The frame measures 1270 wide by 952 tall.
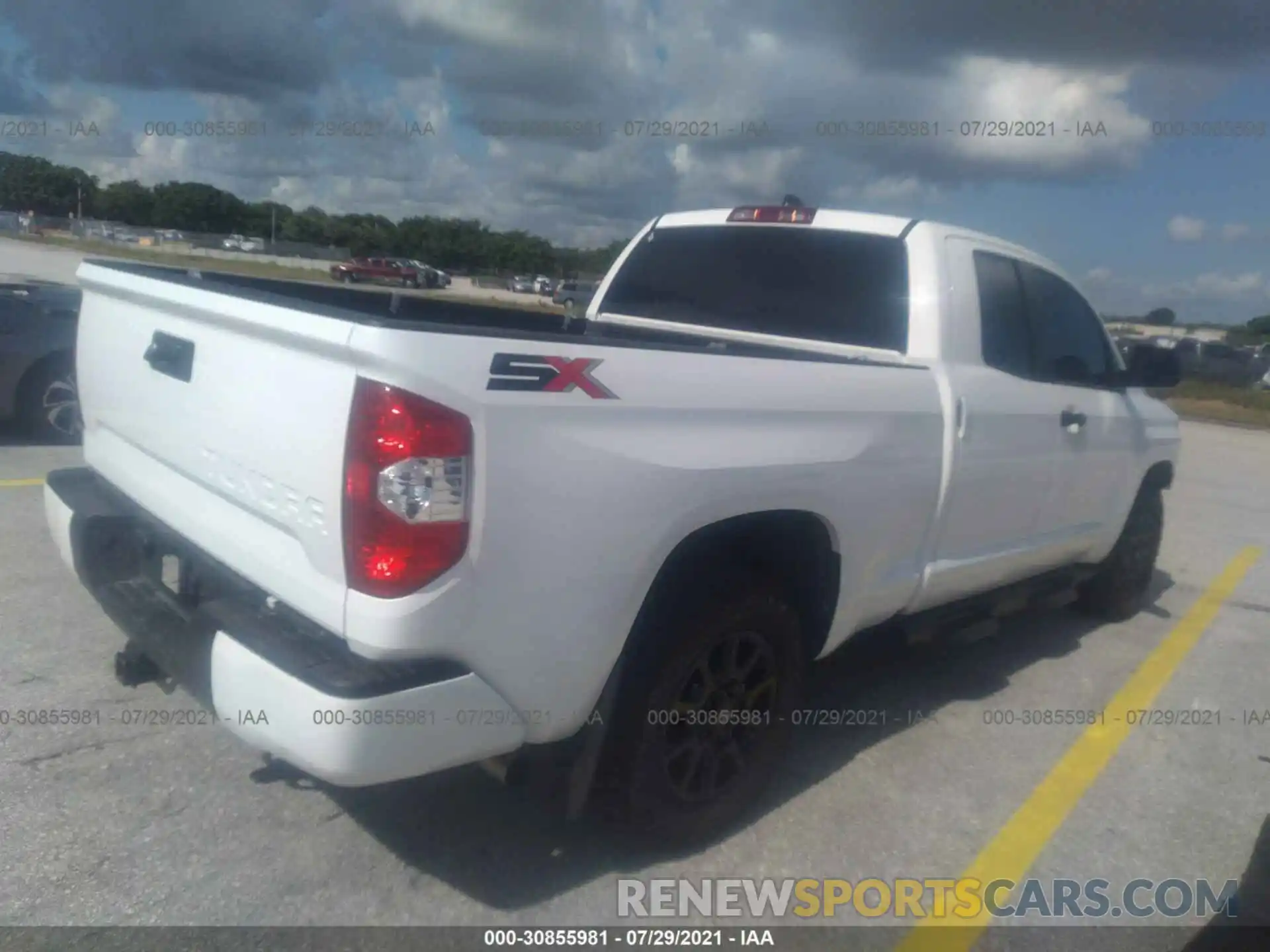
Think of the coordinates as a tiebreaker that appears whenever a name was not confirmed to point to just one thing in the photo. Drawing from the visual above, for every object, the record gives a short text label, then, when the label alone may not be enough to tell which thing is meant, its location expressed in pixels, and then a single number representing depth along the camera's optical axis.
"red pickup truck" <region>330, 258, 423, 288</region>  47.64
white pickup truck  2.38
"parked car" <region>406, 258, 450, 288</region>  49.72
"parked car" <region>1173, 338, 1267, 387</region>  31.86
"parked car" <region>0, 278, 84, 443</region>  7.55
